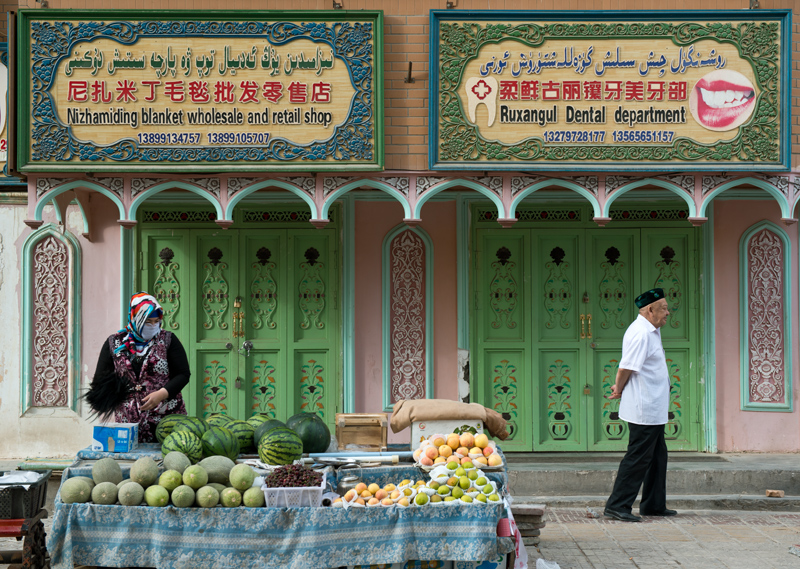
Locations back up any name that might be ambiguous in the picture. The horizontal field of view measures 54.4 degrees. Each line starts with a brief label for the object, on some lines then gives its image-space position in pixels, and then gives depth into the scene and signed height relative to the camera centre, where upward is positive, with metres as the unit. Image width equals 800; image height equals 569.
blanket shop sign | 7.00 +1.91
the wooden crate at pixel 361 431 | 5.38 -0.92
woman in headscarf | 5.32 -0.50
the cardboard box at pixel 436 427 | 5.19 -0.87
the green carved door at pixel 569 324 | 8.19 -0.28
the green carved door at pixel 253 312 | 8.22 -0.14
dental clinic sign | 7.05 +1.90
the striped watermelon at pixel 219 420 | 5.14 -0.81
